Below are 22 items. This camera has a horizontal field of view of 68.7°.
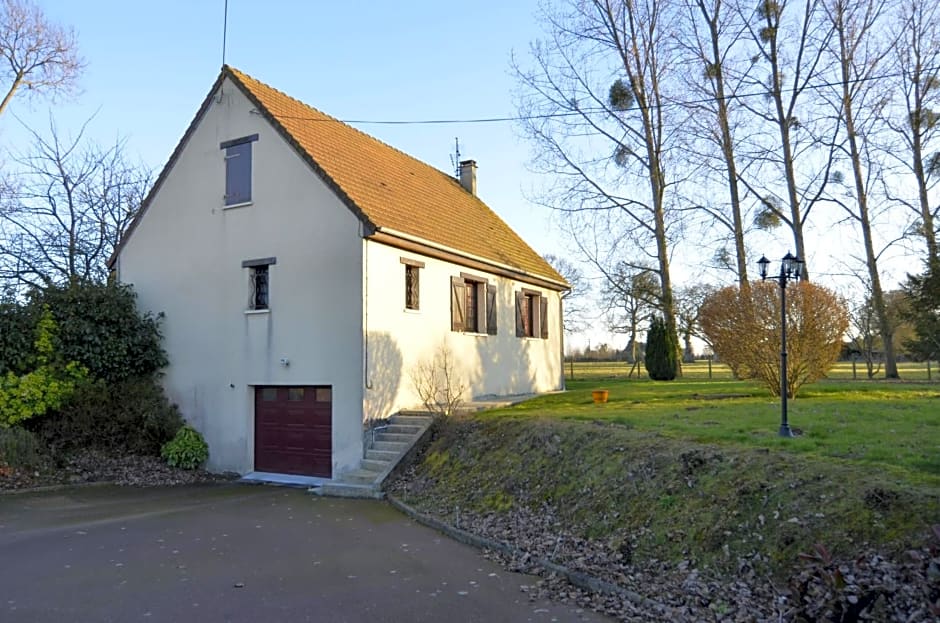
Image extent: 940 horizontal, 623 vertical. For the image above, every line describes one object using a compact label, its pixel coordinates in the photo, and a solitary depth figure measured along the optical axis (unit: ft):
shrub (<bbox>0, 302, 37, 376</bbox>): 46.65
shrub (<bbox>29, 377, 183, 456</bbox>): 48.06
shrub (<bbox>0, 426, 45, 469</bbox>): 44.24
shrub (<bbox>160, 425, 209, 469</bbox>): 49.65
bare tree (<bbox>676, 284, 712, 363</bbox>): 90.04
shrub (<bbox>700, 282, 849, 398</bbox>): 47.60
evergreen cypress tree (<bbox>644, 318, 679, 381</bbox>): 80.69
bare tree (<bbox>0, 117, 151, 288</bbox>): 77.15
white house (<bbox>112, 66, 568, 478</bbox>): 45.50
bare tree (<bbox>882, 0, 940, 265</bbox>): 80.28
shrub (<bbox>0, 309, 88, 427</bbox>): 45.52
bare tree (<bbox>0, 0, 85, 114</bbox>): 73.41
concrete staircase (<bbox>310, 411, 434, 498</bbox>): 40.60
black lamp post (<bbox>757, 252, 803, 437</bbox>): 36.45
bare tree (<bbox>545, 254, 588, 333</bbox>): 150.39
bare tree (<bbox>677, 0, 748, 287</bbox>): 81.00
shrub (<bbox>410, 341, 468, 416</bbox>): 47.50
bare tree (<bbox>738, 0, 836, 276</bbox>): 78.95
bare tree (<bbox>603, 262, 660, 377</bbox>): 87.98
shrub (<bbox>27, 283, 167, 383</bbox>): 49.06
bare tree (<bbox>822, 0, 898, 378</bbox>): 79.41
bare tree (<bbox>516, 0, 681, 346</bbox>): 85.81
